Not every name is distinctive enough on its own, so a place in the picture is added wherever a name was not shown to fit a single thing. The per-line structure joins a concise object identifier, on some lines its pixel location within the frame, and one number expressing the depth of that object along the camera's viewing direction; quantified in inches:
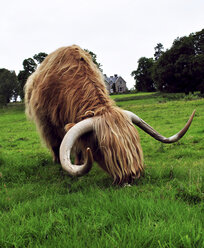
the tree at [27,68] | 1299.2
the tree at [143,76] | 2694.4
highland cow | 127.2
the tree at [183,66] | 1494.8
